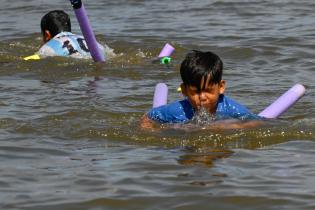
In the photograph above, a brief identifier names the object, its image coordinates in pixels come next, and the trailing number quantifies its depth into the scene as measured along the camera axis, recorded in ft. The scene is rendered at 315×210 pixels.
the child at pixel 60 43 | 35.06
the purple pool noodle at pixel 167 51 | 34.69
